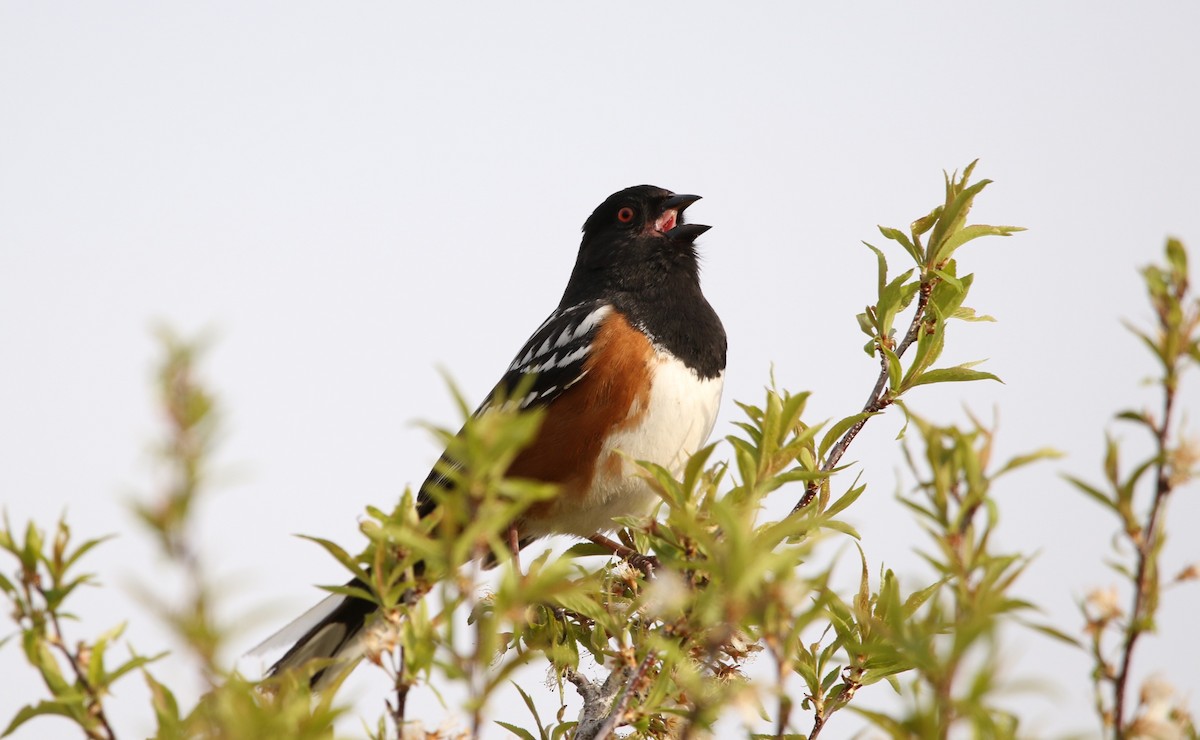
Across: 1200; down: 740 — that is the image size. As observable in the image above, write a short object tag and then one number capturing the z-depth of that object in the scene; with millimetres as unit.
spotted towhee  7150
